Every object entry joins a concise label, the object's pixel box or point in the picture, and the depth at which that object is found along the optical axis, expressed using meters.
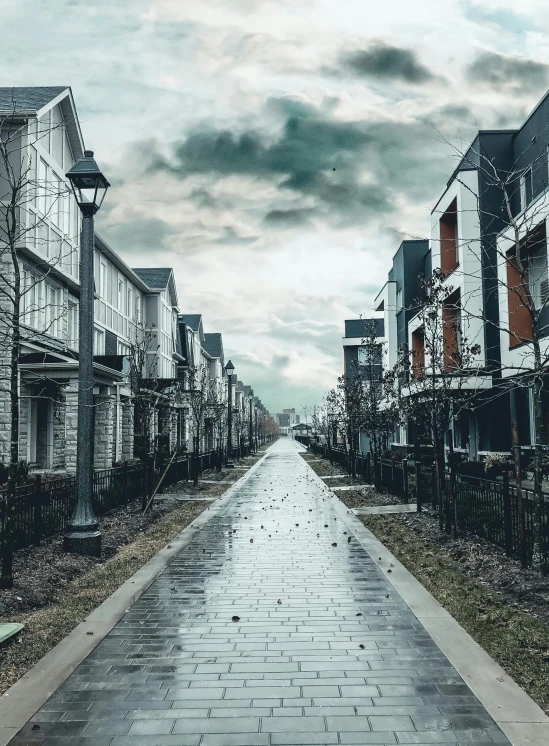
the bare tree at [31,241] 20.74
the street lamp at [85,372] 10.66
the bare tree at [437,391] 13.57
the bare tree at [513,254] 20.80
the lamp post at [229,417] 37.66
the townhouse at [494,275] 21.86
